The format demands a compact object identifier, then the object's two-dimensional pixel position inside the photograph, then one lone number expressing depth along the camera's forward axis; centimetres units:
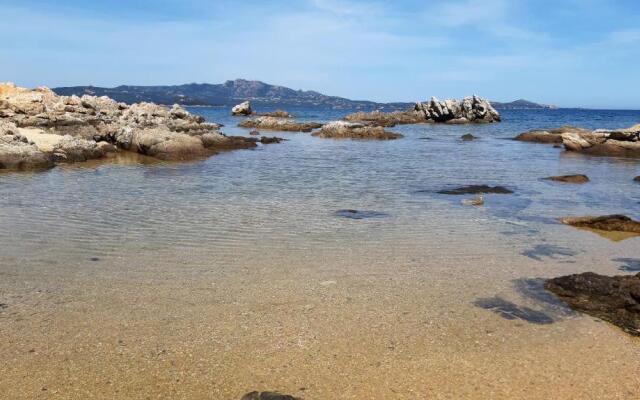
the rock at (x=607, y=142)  3234
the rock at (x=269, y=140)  4113
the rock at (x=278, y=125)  5931
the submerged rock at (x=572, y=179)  2064
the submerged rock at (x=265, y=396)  489
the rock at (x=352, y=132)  4828
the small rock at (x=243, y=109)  9634
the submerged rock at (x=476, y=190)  1767
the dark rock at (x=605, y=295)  678
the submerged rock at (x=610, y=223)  1185
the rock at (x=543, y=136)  4431
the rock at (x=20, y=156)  2170
